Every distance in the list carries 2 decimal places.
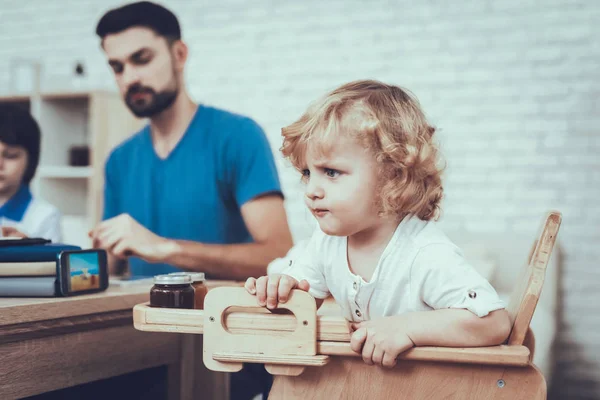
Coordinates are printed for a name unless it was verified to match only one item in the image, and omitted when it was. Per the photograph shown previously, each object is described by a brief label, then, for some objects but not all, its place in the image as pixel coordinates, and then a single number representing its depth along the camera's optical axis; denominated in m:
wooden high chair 0.99
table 1.18
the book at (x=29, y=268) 1.29
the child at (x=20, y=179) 2.22
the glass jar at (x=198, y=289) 1.26
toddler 1.03
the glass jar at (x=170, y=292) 1.15
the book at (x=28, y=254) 1.30
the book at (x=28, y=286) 1.28
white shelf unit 4.06
